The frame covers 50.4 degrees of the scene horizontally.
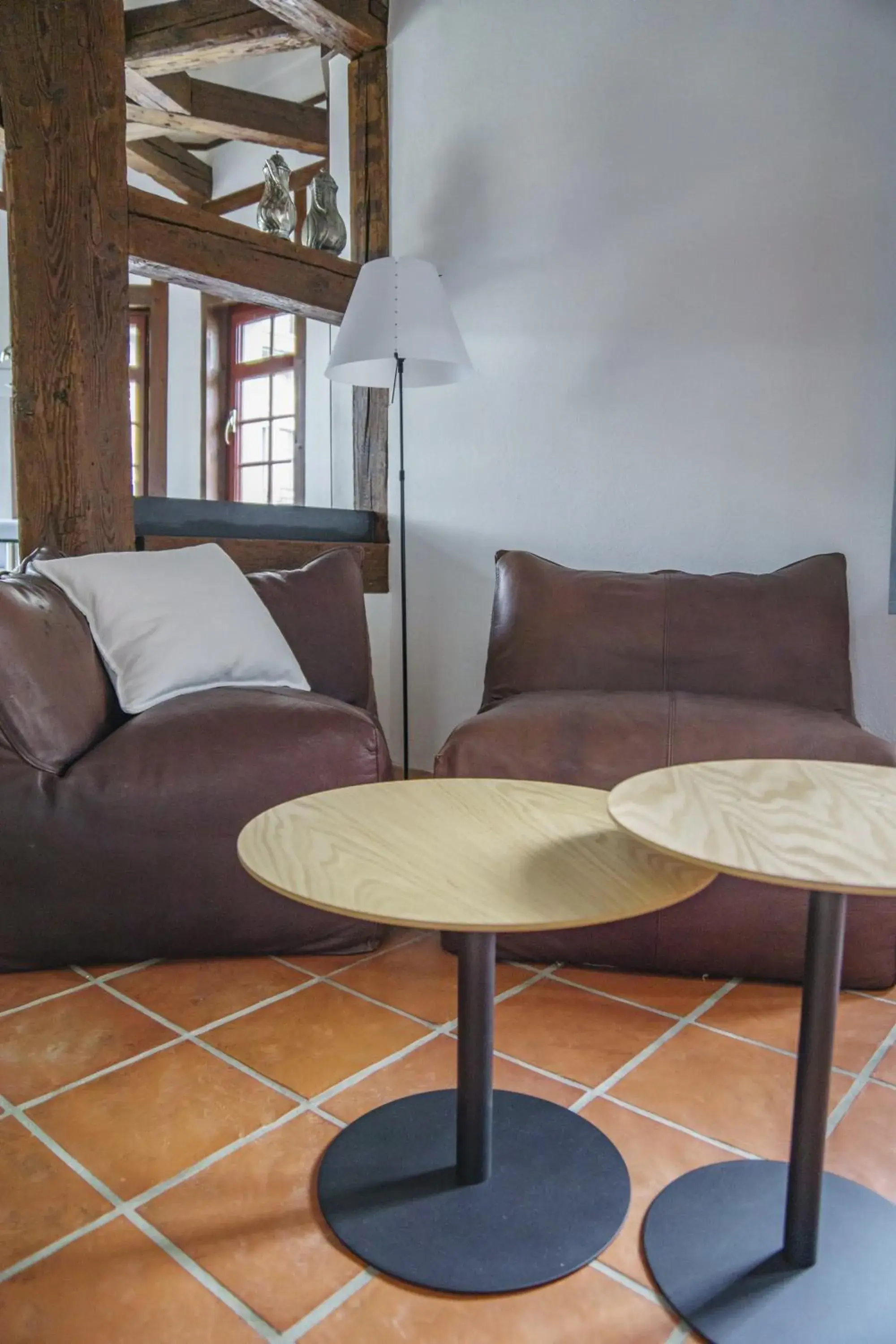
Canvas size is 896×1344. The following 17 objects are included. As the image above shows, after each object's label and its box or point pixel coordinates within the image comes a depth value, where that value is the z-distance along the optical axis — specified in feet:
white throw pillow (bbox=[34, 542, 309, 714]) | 7.00
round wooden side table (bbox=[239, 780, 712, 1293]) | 3.34
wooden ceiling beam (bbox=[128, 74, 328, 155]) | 13.48
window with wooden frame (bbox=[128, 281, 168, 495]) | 18.37
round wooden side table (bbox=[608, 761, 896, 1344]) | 3.32
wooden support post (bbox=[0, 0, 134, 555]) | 8.41
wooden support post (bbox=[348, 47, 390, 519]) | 11.11
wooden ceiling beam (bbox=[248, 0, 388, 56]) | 10.12
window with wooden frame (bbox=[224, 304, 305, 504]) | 16.78
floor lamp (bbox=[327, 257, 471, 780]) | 9.23
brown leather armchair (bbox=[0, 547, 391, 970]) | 6.06
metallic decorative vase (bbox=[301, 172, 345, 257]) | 10.85
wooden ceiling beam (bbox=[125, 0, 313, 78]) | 10.65
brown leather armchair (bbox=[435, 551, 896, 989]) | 6.12
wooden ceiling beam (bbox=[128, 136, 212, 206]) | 16.67
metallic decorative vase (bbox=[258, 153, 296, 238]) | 10.66
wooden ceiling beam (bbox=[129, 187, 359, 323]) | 9.07
